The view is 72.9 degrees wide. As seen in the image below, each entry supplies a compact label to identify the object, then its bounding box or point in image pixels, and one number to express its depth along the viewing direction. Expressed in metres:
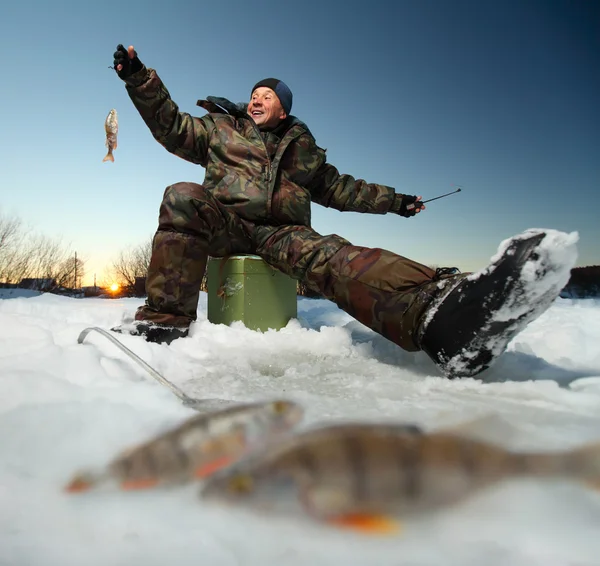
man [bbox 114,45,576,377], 1.17
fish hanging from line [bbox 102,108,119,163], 2.57
